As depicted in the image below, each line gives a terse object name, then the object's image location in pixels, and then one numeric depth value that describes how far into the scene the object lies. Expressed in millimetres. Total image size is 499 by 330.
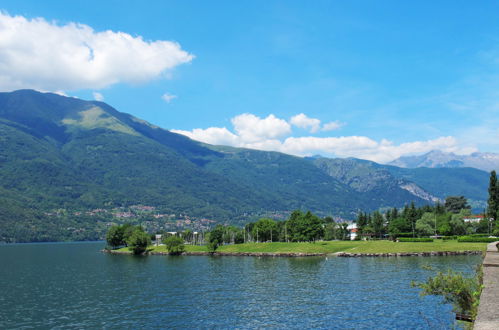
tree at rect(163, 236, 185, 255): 189750
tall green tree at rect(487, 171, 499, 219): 151750
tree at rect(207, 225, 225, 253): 186375
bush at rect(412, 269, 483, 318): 33188
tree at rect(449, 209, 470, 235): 195500
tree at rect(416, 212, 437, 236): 194250
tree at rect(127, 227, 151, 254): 196875
